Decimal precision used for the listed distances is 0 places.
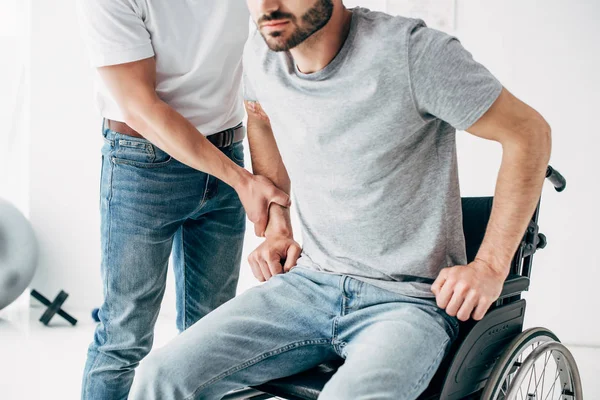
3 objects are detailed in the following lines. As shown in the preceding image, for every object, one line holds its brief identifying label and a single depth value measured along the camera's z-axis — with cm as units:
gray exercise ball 349
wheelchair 135
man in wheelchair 130
